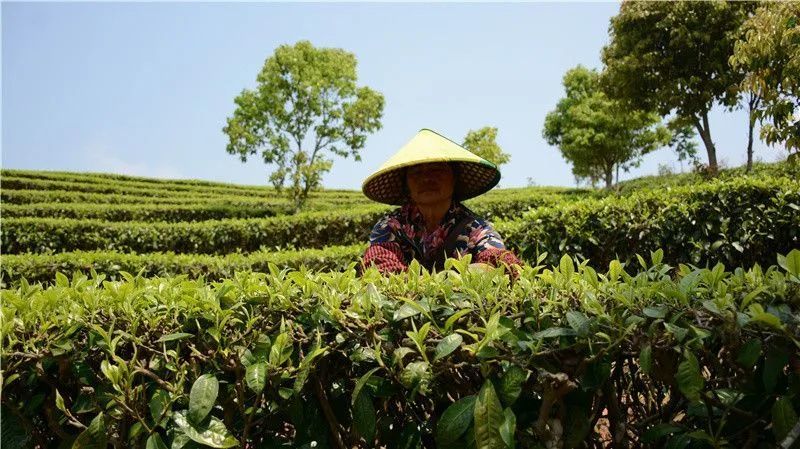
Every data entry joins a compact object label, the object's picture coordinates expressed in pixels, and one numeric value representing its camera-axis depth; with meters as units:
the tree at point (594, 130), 30.72
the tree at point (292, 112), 19.03
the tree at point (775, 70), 5.47
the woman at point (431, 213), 3.26
